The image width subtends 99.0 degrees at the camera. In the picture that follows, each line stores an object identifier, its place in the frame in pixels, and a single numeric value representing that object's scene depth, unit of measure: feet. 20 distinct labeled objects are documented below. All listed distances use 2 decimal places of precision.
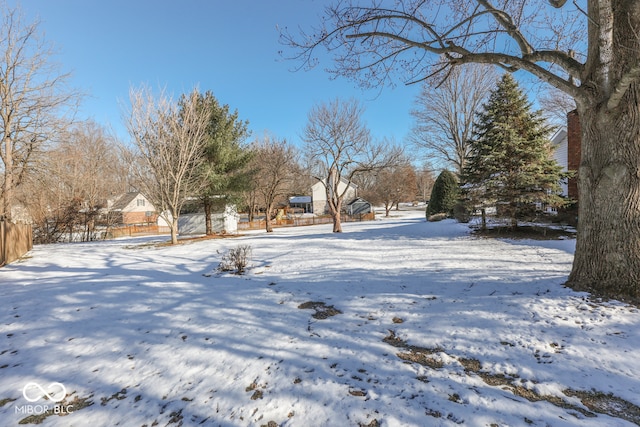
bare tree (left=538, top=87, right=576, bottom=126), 58.48
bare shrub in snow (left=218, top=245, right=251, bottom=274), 22.13
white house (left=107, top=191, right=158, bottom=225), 119.65
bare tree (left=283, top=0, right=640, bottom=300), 12.16
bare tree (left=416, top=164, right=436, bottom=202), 208.74
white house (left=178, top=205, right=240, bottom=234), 63.62
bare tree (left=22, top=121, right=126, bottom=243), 44.65
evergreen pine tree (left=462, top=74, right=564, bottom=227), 29.81
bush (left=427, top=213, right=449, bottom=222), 58.80
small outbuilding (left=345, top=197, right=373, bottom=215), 143.33
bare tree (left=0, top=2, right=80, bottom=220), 38.81
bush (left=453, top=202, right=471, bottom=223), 48.52
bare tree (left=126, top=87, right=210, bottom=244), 41.75
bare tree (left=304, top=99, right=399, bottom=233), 51.85
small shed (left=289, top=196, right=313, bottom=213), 172.45
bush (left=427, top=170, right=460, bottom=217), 61.98
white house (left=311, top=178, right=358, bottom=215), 157.79
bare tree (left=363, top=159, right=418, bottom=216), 143.13
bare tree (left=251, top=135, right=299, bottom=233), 64.85
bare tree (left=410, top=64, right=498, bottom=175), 62.90
